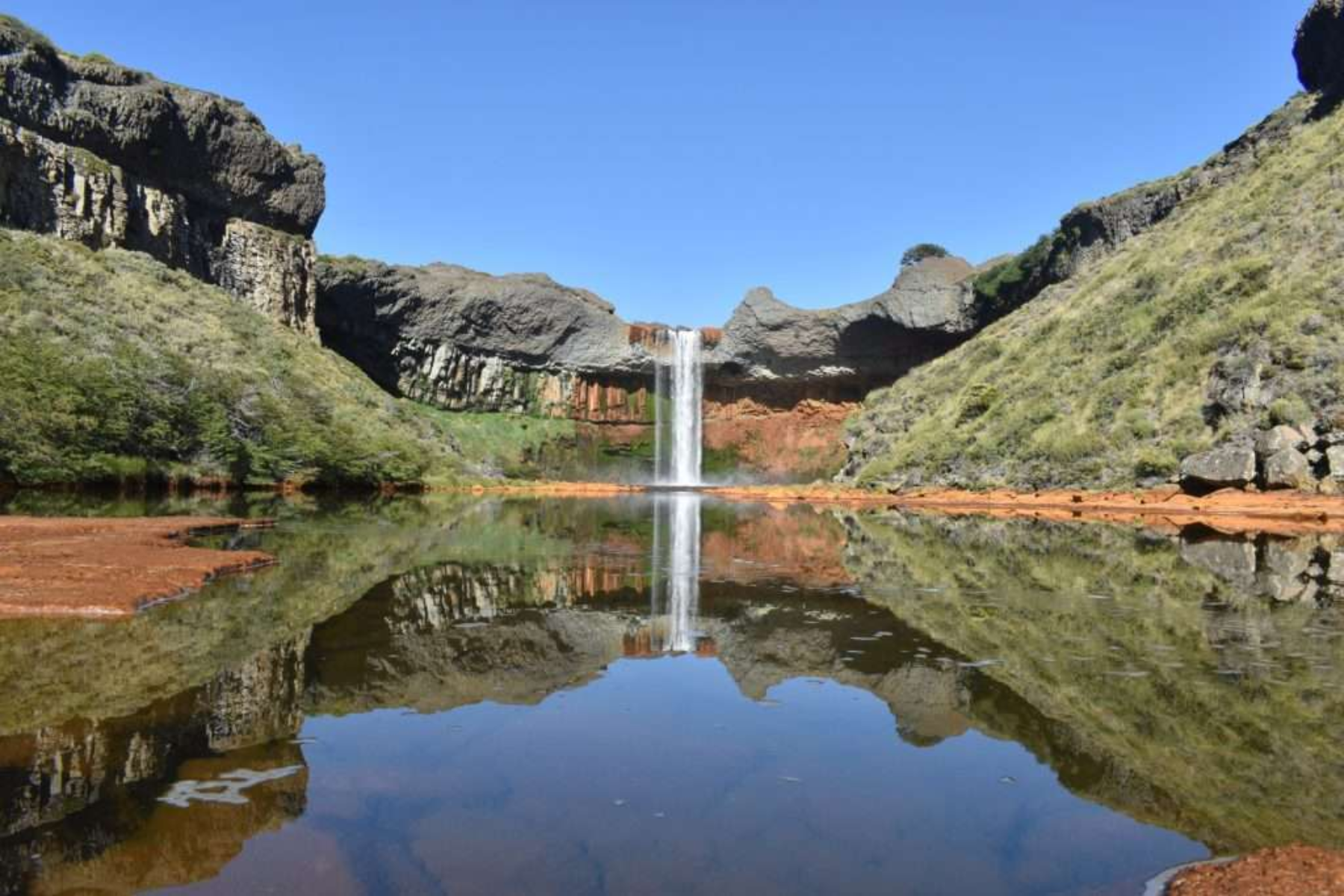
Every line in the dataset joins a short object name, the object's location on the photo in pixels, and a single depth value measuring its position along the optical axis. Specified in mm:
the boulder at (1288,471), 30188
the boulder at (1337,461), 29702
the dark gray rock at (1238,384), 34062
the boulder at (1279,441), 31000
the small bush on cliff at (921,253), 110756
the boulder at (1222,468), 31250
